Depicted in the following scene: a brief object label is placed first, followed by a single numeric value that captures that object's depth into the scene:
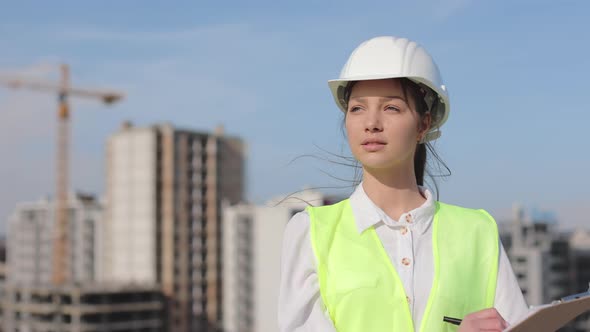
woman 2.40
